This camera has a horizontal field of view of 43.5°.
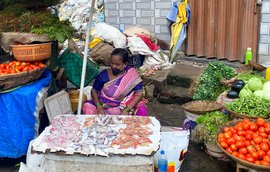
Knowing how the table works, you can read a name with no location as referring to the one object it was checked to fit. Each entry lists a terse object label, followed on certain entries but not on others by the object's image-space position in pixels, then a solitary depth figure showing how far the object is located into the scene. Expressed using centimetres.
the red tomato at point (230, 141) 366
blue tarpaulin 417
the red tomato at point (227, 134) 377
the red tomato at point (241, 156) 348
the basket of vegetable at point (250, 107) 411
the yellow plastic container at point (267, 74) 506
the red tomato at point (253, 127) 376
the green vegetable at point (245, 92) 461
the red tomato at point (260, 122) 380
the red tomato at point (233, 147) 360
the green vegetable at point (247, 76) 507
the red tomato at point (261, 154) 342
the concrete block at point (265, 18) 614
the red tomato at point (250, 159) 341
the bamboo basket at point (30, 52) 435
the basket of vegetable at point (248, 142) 341
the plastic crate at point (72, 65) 595
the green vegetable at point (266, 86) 460
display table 314
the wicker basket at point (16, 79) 410
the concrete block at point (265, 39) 623
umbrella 722
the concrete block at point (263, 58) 632
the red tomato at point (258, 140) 359
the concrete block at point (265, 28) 618
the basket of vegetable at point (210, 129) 426
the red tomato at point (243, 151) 353
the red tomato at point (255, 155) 343
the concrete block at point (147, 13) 818
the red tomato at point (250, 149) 351
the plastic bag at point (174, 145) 380
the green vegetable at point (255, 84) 472
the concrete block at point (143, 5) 818
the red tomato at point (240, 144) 359
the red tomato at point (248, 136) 369
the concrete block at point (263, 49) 629
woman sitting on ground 447
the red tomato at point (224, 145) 369
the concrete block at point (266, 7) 611
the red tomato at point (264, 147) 348
